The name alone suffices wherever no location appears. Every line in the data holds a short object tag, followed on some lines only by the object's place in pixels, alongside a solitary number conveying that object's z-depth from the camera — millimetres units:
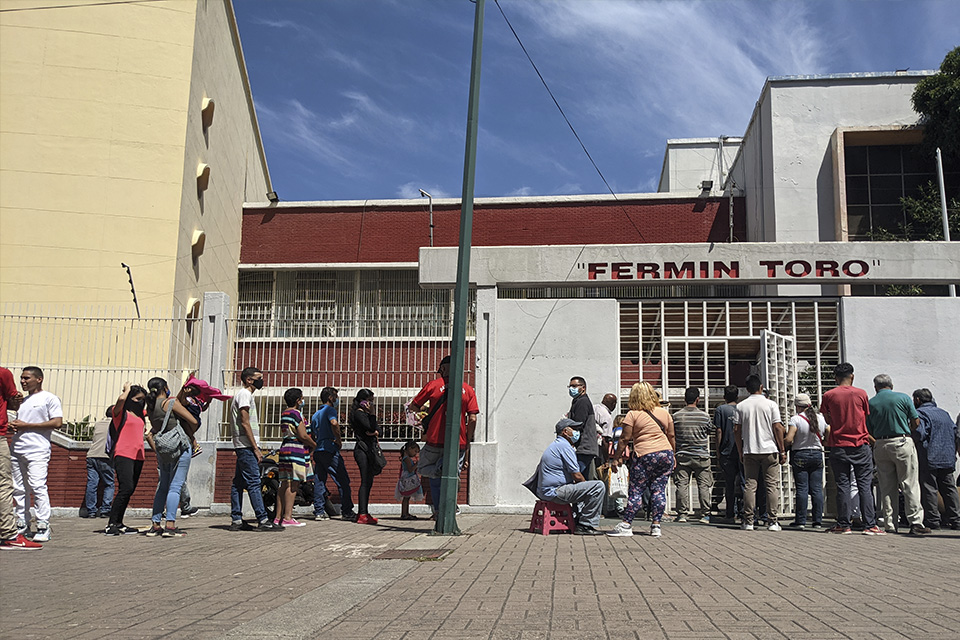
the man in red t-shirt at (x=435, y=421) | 10117
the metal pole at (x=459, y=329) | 8914
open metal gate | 11703
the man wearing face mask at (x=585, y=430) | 10672
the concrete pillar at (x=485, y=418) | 12164
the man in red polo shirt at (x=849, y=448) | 9938
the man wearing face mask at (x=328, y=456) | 10914
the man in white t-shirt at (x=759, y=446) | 10078
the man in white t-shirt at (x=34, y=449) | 8172
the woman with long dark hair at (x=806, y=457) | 10383
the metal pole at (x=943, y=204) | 21269
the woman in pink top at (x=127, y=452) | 9141
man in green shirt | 9906
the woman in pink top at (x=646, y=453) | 9281
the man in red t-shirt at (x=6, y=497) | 7668
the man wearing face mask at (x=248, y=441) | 9180
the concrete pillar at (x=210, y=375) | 12141
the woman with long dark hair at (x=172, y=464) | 8938
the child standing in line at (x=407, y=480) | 11094
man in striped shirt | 11047
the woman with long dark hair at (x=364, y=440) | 10477
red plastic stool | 9469
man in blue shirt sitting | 9320
